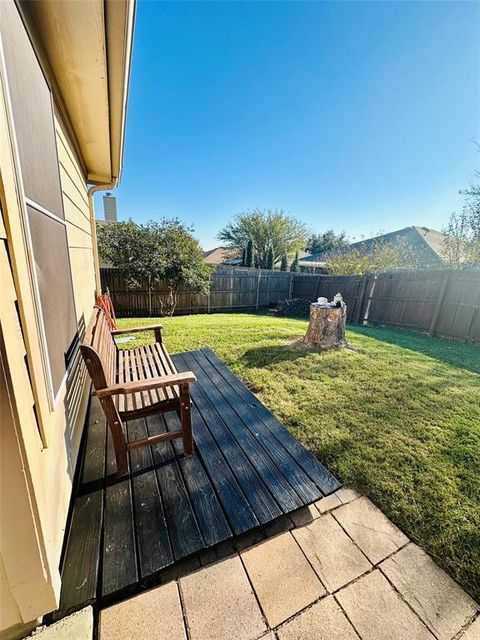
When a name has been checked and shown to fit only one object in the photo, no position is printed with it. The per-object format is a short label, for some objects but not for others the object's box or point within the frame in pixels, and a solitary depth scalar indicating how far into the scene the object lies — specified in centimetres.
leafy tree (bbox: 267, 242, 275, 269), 2106
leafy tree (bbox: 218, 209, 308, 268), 2217
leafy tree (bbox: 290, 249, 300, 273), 1879
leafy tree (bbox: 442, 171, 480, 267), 801
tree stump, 444
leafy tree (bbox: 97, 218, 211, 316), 812
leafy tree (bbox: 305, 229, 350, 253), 2841
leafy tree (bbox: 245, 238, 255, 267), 1992
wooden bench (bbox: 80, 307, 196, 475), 145
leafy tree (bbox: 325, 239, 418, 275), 1064
